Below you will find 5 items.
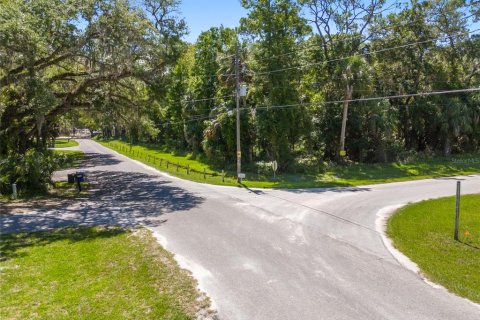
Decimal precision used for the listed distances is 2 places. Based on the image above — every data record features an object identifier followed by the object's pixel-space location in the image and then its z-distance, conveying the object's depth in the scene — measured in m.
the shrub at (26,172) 18.68
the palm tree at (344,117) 29.95
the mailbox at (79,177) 20.42
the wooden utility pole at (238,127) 22.66
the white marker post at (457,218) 11.45
